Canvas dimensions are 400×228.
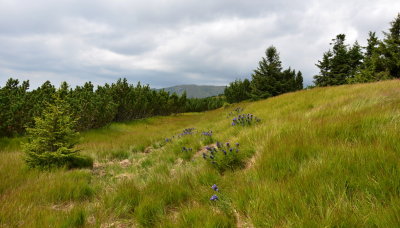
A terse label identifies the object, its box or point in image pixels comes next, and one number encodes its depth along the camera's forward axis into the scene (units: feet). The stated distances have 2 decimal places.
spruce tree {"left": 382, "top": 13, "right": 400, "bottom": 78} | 83.98
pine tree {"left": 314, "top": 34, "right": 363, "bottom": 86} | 133.18
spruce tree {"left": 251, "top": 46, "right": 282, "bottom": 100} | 123.44
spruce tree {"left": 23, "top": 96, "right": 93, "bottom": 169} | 15.92
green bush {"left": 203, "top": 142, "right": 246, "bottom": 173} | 10.35
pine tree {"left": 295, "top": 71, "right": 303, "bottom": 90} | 245.41
